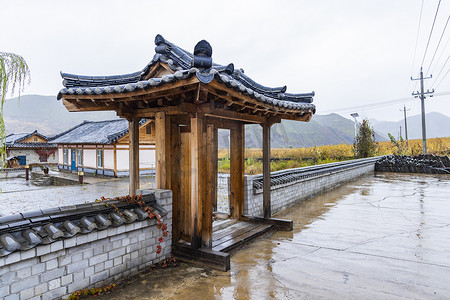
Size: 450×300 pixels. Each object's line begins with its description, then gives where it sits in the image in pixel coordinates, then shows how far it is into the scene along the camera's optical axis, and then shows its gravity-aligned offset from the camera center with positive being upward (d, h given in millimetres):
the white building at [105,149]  17266 +581
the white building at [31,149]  27078 +1022
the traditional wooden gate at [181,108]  3439 +727
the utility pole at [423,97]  22188 +4262
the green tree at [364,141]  20031 +711
